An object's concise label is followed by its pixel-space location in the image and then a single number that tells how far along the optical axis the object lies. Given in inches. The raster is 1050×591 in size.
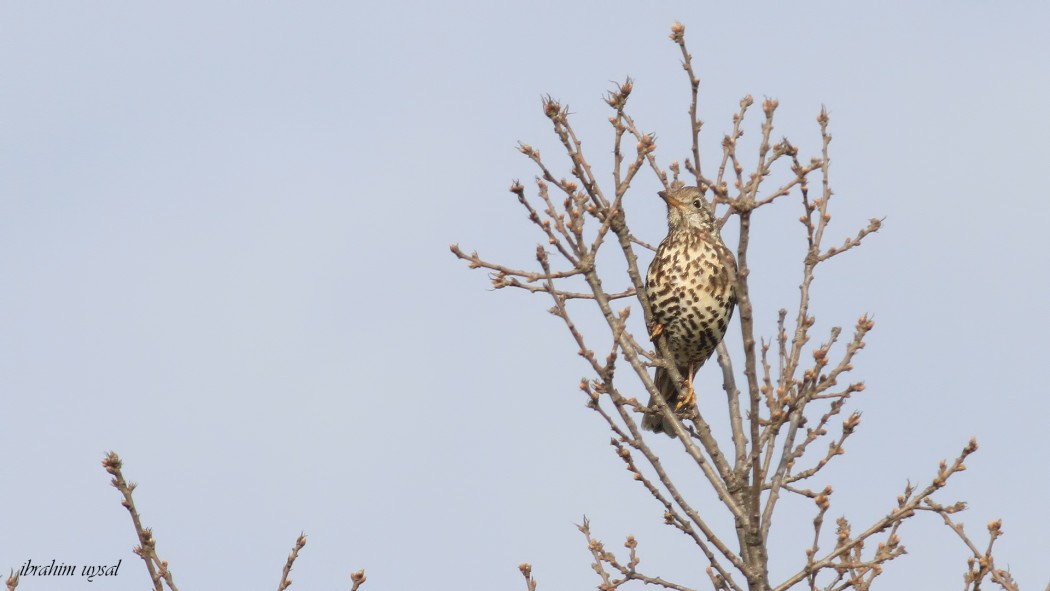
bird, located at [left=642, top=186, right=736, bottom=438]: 716.7
